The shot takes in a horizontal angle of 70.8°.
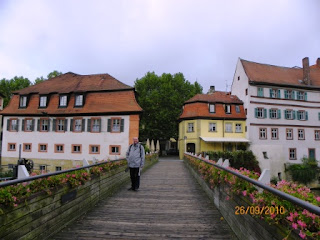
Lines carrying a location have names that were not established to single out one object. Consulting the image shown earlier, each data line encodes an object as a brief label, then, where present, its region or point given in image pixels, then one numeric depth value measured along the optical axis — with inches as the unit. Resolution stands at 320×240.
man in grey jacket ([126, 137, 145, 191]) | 303.6
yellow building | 1267.2
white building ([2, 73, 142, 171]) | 1036.5
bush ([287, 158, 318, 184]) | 1183.5
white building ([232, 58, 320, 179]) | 1234.0
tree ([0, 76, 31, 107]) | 1720.8
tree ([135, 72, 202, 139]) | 1491.1
